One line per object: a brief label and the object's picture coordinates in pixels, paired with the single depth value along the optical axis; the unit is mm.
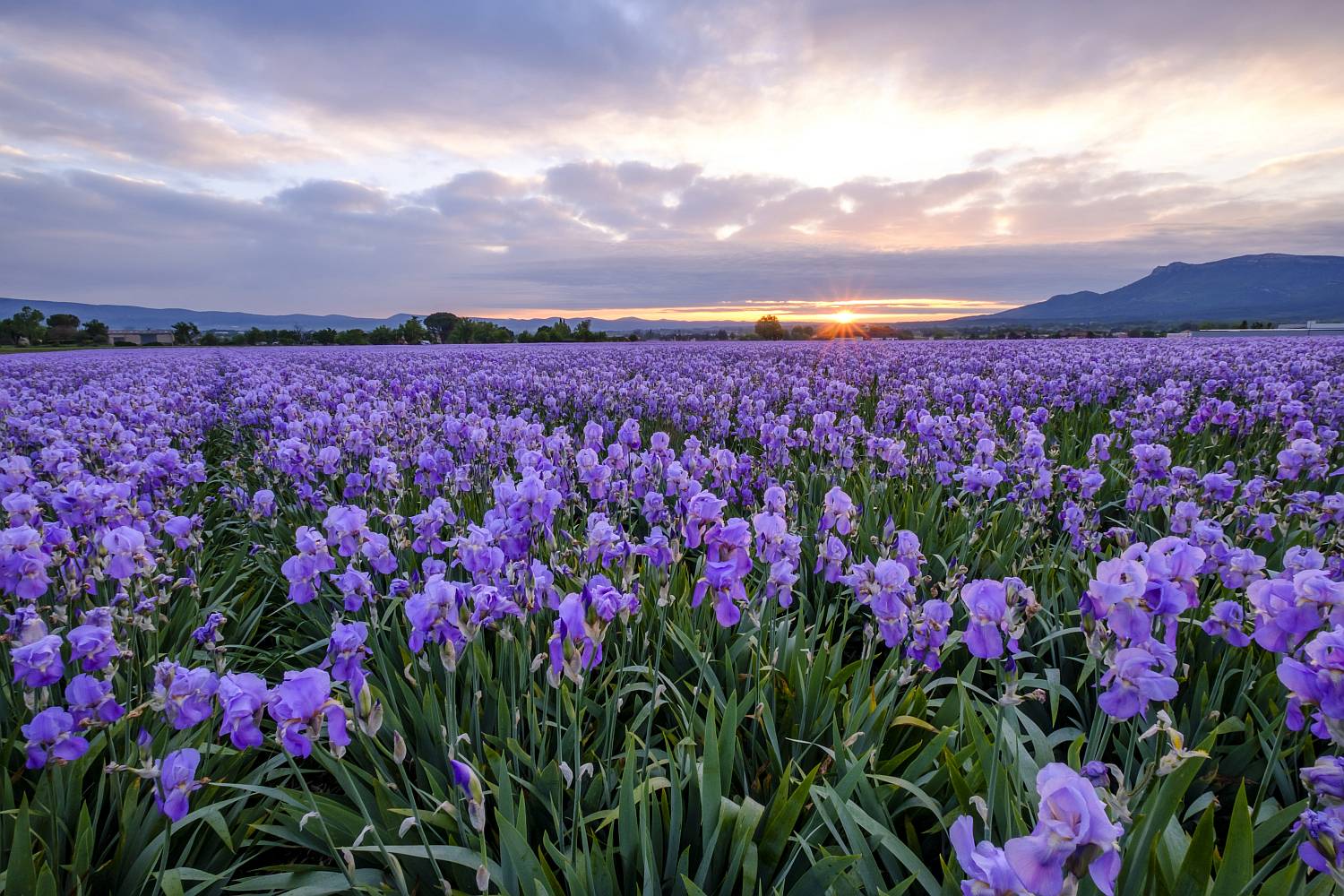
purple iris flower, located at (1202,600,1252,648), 1978
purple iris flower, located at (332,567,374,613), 2148
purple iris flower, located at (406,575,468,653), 1803
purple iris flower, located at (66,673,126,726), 1784
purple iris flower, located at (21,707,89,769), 1767
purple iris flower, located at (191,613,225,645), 2164
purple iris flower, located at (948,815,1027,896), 1001
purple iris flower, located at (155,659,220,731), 1669
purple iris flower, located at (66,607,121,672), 1833
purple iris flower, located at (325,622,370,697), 1652
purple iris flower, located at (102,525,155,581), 2439
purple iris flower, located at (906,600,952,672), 2113
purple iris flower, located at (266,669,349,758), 1345
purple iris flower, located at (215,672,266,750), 1432
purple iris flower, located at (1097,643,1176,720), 1445
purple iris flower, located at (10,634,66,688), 1781
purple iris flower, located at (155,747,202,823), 1506
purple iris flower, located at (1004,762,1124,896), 898
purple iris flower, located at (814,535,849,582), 2619
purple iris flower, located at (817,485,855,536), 2771
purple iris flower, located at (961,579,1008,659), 1752
